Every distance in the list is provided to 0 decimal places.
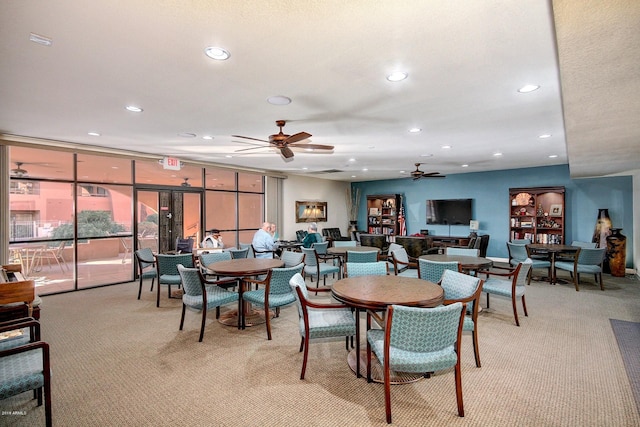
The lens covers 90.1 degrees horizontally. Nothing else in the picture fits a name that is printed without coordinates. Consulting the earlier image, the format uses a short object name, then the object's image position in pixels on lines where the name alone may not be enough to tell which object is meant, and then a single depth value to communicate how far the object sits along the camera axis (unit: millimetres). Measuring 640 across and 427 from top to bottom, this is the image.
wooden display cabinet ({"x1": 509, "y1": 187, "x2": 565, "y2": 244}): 8906
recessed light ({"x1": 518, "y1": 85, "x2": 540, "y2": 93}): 3199
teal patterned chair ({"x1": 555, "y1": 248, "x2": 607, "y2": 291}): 6139
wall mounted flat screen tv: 10462
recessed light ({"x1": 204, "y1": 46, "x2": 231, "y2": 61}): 2480
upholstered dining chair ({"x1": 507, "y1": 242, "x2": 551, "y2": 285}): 6629
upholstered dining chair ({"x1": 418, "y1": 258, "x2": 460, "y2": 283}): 4098
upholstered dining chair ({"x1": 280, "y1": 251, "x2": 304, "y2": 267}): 4863
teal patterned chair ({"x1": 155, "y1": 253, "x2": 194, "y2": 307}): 5016
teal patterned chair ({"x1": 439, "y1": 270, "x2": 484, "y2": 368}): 2870
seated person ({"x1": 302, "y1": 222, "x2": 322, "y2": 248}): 7196
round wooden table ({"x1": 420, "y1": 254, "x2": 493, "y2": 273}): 4477
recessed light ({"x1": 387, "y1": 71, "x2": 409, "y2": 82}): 2895
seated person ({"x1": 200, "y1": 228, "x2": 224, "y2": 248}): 6602
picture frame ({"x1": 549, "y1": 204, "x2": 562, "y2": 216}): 8883
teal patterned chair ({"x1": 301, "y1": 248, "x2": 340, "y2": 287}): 5668
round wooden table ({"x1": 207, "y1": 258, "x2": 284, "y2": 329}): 4004
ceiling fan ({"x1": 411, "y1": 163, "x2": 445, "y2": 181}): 8317
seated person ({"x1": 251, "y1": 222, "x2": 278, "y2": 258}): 6281
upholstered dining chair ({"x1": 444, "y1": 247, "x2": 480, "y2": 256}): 5531
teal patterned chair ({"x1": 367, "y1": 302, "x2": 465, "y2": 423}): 2176
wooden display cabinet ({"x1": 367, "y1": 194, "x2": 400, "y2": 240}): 12000
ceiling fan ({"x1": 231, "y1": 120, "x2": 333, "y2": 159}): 4074
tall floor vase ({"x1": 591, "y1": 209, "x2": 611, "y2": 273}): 8125
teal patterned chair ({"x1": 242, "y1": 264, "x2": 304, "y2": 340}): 3809
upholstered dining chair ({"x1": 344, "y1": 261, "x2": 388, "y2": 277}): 3874
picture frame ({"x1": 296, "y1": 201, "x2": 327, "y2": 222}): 10930
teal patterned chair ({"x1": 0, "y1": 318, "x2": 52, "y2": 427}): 2018
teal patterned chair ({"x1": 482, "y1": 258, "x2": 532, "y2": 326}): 4203
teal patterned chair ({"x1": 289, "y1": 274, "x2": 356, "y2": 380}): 2812
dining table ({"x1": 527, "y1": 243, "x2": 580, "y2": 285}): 6598
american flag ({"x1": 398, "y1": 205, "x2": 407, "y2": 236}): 11814
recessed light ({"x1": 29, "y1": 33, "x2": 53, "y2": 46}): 2287
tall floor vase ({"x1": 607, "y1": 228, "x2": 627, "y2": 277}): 7465
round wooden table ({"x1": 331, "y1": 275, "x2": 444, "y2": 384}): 2652
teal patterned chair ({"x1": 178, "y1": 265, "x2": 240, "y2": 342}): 3727
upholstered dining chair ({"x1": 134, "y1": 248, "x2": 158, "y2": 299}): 5506
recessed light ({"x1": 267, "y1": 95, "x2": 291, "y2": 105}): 3543
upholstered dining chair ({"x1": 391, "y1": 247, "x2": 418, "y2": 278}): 5137
